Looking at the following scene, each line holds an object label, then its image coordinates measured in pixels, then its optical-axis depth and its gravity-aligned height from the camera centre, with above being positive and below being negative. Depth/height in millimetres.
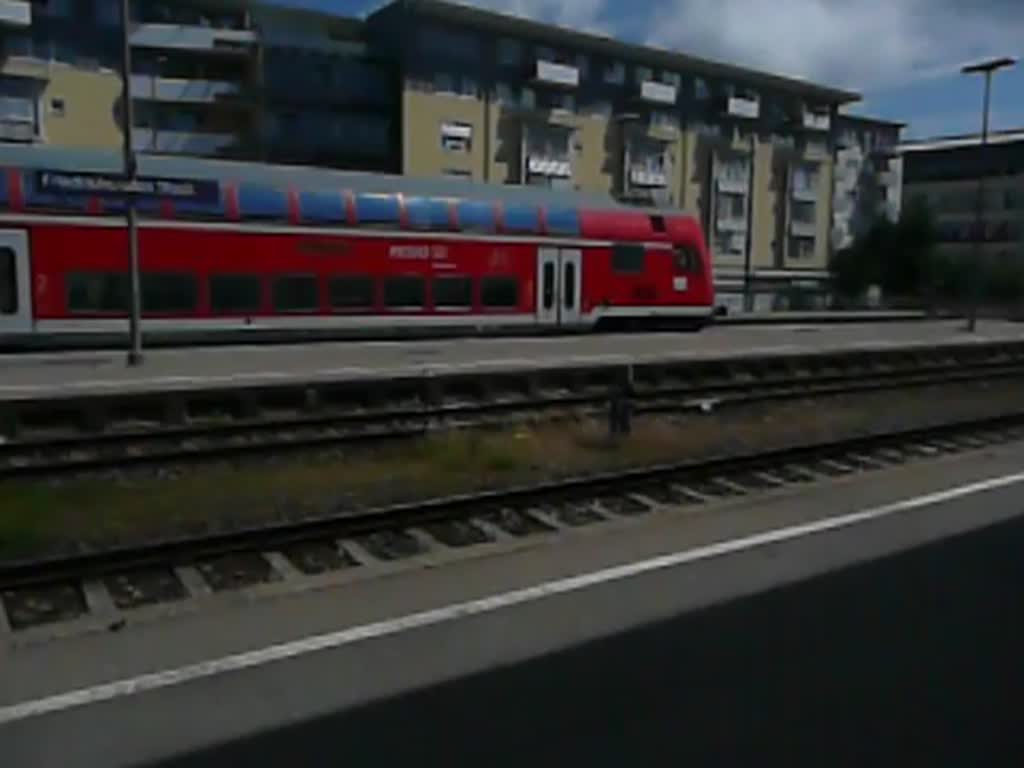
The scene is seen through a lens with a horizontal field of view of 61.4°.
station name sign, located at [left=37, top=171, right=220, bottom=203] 15016 +1389
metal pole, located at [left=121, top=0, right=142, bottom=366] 14961 +938
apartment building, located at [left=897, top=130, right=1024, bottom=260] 71250 +7510
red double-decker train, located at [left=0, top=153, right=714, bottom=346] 15930 +206
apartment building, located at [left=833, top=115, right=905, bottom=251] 68938 +8090
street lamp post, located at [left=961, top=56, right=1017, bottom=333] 29938 +2754
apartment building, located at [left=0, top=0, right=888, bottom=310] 41594 +9254
